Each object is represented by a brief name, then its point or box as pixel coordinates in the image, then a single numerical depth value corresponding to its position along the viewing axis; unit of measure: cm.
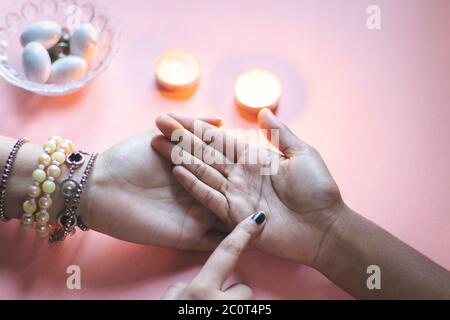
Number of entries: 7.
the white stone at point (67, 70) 97
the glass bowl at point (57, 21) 98
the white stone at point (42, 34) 98
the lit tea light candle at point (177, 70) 103
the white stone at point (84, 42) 99
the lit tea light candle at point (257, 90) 101
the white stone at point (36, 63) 95
